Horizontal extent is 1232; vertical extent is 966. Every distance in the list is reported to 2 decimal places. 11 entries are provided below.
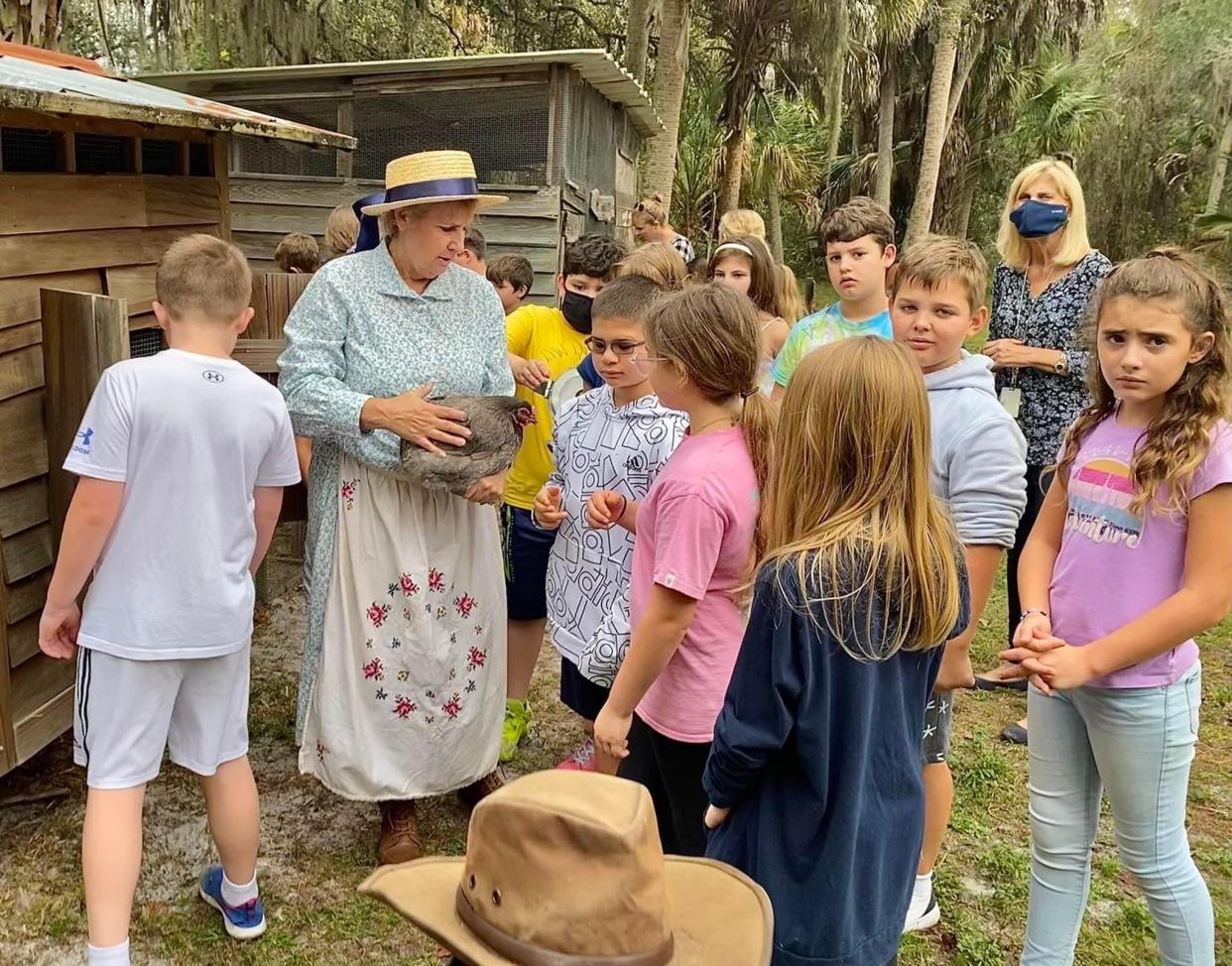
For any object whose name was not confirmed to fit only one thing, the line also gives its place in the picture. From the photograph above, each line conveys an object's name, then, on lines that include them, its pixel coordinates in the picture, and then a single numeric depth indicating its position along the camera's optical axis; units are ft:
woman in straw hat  9.75
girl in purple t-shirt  7.00
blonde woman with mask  13.52
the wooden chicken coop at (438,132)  31.22
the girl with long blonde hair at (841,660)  5.70
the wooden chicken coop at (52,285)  9.59
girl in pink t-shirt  7.31
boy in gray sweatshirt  8.17
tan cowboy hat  3.62
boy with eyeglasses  9.60
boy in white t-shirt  7.79
